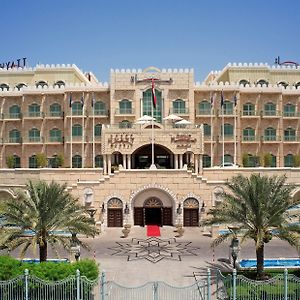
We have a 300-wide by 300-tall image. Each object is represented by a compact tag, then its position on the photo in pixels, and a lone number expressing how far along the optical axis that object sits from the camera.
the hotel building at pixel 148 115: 35.47
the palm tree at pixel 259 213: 16.34
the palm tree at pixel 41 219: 16.39
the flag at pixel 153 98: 32.26
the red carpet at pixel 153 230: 26.47
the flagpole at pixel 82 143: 36.02
